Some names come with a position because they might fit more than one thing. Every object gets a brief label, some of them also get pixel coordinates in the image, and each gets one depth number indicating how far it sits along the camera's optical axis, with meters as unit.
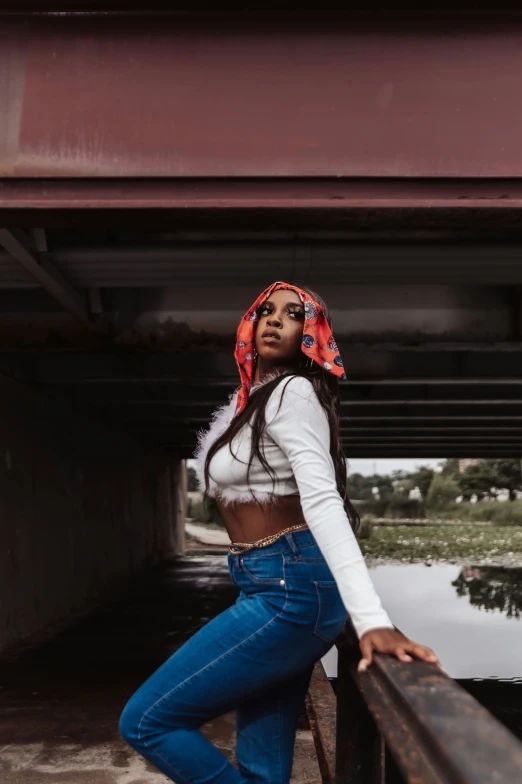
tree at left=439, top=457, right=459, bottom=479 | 49.66
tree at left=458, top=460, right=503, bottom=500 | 44.00
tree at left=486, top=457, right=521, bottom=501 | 42.72
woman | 1.72
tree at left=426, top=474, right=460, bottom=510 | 45.03
